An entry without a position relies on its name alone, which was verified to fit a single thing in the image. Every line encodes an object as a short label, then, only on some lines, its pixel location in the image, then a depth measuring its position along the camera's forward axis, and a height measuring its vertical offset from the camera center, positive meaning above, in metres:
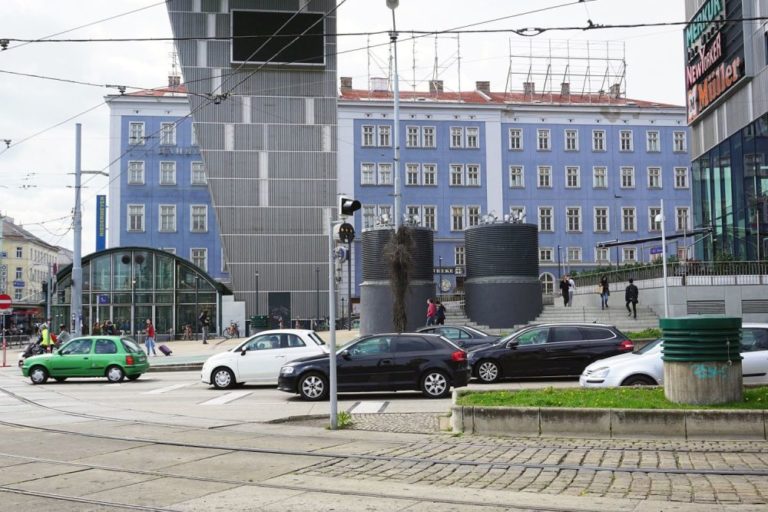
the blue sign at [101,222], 63.00 +6.48
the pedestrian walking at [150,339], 39.62 -1.51
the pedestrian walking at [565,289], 41.20 +0.47
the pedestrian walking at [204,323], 48.83 -1.06
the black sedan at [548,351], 21.23 -1.30
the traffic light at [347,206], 13.23 +1.51
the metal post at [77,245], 37.00 +2.80
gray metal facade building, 61.09 +9.18
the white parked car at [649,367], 15.93 -1.33
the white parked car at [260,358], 21.78 -1.38
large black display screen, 56.75 +18.16
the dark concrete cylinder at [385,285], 37.12 +0.76
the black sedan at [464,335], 24.69 -1.03
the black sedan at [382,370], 18.11 -1.45
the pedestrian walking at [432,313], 35.34 -0.49
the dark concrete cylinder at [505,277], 37.38 +1.03
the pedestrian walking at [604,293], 38.88 +0.22
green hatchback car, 25.11 -1.59
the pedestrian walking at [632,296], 36.00 +0.06
